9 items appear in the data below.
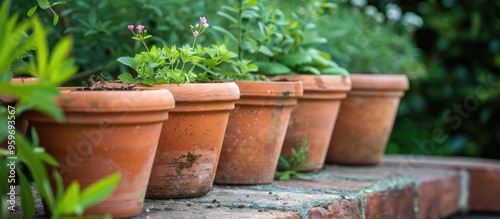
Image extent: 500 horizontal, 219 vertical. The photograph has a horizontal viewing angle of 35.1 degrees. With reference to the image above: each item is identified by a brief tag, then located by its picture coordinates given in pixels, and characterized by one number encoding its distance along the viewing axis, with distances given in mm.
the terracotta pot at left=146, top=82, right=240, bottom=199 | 2326
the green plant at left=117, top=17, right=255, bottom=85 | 2258
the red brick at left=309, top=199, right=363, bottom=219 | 2338
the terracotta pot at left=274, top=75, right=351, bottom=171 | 3146
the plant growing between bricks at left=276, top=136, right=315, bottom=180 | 3078
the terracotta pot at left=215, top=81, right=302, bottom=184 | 2729
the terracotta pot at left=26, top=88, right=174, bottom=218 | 1880
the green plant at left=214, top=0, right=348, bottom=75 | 2906
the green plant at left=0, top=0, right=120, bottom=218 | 1504
